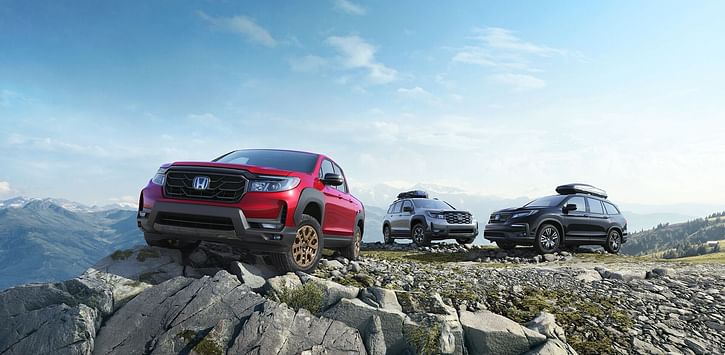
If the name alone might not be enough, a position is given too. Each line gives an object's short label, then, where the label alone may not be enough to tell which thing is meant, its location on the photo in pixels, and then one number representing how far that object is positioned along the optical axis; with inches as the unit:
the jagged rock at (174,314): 198.5
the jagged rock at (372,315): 209.1
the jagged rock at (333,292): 231.3
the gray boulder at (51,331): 197.6
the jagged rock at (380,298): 228.5
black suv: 544.4
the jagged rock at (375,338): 204.3
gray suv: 692.1
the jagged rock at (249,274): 247.5
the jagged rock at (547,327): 215.3
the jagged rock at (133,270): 247.0
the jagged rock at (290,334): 193.3
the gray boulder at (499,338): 203.9
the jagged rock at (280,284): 234.5
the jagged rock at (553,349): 195.9
